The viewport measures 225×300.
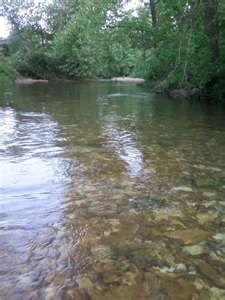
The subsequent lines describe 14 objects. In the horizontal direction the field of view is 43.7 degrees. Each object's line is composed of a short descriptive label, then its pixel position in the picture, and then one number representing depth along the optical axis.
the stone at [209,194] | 2.94
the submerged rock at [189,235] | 2.21
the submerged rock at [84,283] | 1.76
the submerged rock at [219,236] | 2.21
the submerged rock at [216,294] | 1.68
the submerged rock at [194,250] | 2.06
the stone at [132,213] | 2.56
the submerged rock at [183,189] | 3.06
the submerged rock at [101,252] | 2.01
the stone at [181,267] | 1.89
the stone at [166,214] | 2.51
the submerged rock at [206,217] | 2.47
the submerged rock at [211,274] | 1.79
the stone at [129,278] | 1.79
